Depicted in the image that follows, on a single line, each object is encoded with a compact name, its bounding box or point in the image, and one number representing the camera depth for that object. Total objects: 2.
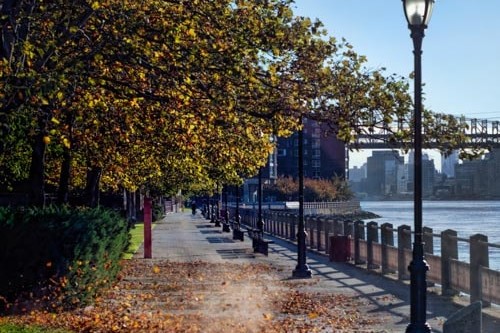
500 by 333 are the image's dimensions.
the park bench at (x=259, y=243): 28.83
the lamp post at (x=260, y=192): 37.82
